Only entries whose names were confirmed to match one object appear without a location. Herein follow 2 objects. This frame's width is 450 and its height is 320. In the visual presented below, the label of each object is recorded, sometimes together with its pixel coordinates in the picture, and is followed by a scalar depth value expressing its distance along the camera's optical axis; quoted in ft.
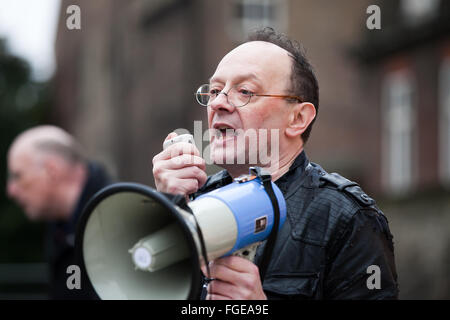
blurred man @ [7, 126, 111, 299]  16.04
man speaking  9.11
